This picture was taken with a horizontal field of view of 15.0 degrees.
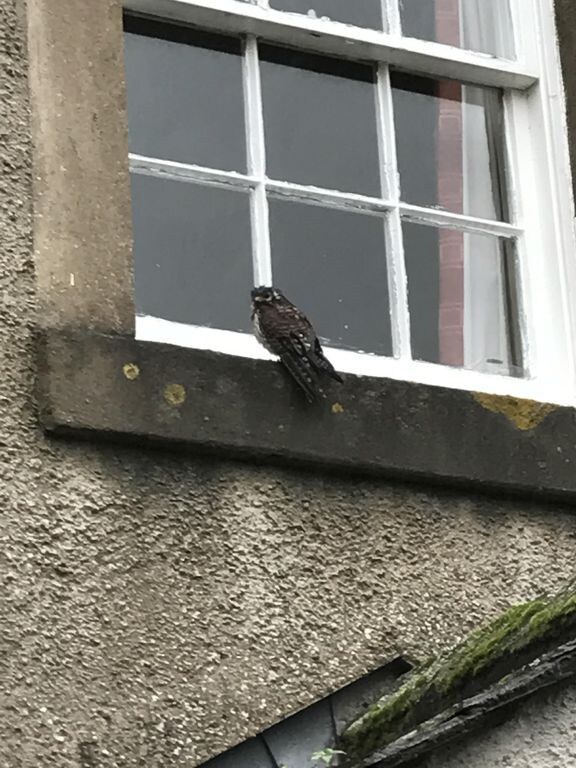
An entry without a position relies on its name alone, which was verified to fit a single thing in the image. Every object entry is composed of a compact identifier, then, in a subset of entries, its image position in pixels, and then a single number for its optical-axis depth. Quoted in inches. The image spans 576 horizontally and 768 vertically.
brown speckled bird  200.4
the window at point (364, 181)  216.4
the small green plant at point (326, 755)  190.1
